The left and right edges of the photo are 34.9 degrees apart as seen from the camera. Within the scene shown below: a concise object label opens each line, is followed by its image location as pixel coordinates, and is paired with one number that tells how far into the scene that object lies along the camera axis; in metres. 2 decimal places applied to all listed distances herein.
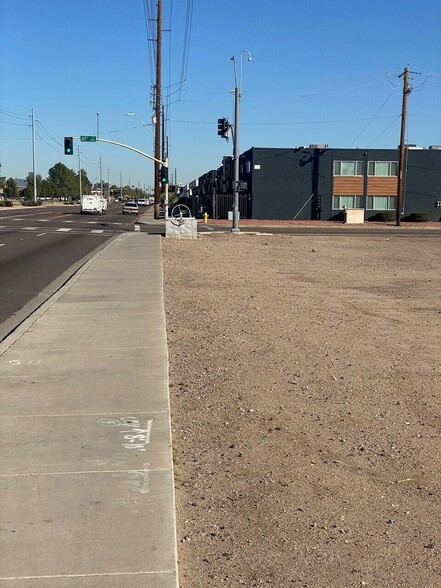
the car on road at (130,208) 81.50
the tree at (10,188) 147.50
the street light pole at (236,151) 41.38
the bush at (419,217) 61.62
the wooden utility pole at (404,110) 51.34
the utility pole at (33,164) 118.84
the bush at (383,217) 62.99
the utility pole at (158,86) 50.90
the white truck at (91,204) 76.06
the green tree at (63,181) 183.52
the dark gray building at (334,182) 61.81
